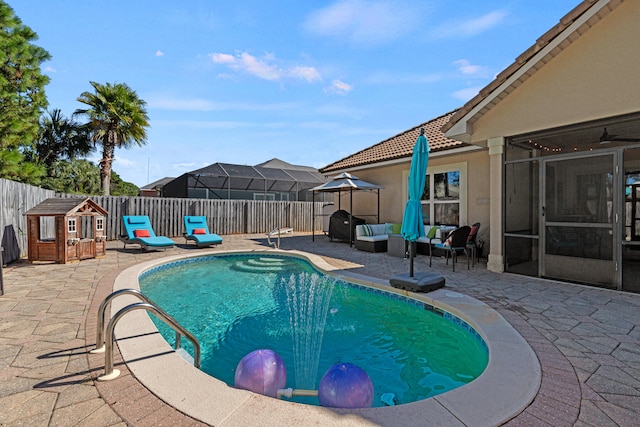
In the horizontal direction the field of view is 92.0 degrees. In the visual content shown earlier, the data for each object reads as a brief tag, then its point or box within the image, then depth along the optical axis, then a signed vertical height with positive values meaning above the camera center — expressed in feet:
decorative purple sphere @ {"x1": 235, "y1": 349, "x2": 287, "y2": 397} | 9.12 -4.95
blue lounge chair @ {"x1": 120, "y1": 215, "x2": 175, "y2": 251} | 32.78 -2.81
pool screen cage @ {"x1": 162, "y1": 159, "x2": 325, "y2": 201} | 63.82 +6.26
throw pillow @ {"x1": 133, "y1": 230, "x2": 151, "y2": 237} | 34.30 -2.56
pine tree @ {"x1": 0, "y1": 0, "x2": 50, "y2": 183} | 42.63 +20.90
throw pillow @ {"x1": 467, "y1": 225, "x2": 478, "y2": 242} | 26.27 -1.92
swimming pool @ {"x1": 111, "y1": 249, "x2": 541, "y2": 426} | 6.70 -4.53
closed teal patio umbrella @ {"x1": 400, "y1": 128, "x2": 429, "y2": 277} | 18.36 +1.16
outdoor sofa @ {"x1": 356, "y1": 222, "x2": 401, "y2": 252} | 33.78 -2.97
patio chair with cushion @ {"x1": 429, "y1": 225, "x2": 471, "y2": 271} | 24.11 -2.44
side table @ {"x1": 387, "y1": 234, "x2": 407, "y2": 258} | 30.35 -3.66
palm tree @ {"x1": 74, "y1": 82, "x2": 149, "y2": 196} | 51.96 +15.80
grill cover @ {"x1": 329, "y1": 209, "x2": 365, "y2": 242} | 41.47 -2.06
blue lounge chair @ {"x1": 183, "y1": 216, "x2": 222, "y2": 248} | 36.63 -2.90
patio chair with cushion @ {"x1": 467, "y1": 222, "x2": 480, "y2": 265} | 25.94 -2.52
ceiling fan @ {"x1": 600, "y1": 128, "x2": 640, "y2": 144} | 18.15 +4.31
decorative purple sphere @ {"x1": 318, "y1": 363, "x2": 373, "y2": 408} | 8.20 -4.86
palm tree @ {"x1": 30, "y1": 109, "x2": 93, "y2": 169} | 65.51 +15.03
